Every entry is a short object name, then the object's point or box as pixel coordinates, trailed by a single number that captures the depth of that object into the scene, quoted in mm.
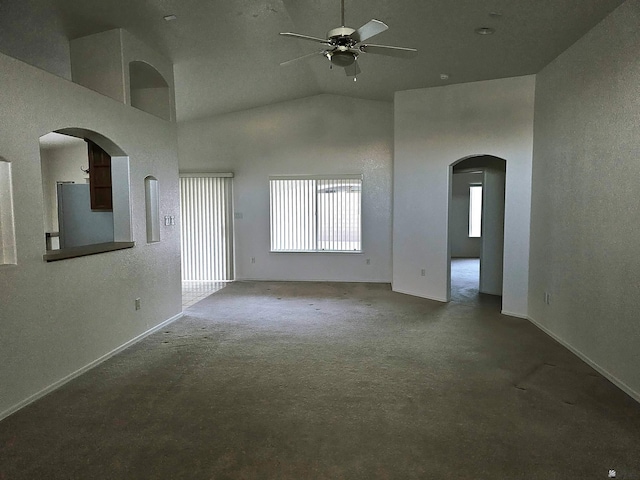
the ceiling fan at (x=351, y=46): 2889
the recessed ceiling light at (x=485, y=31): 3937
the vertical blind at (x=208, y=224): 8070
